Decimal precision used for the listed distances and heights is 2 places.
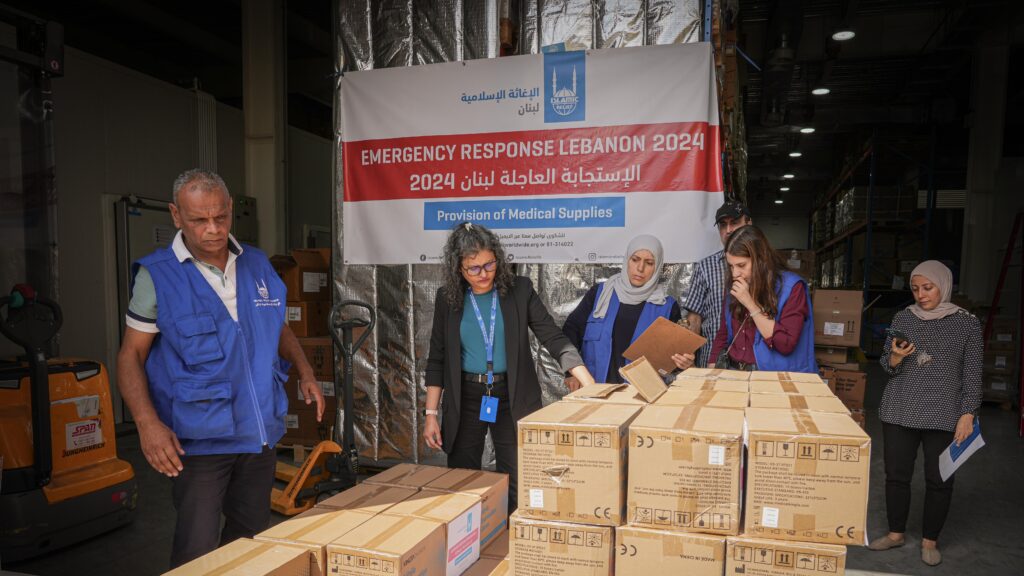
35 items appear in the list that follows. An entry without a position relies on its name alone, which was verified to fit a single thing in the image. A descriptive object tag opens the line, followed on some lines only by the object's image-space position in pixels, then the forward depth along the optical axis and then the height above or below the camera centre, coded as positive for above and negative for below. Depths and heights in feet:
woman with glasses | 8.07 -1.31
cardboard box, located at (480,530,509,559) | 6.06 -2.95
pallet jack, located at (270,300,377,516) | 10.98 -3.89
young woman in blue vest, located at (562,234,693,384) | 9.25 -0.82
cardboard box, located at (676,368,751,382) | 6.38 -1.26
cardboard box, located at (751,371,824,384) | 6.21 -1.23
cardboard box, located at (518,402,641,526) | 4.27 -1.50
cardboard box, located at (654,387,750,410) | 5.05 -1.20
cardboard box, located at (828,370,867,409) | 11.80 -2.47
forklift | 9.59 -3.34
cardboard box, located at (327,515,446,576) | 4.59 -2.28
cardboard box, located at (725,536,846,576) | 3.88 -1.92
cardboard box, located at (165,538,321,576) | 4.41 -2.29
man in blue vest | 6.09 -1.17
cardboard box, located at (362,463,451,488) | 6.45 -2.42
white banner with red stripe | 10.99 +1.92
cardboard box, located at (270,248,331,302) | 15.65 -0.55
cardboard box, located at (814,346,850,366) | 12.02 -1.90
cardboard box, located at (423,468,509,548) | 6.19 -2.44
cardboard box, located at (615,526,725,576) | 4.07 -1.99
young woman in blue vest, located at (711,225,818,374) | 8.07 -0.66
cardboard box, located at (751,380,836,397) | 5.53 -1.21
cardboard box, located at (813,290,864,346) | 11.66 -1.13
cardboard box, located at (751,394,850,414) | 4.80 -1.18
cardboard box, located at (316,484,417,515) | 5.68 -2.36
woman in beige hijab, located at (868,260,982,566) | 9.52 -2.05
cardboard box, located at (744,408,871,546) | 3.87 -1.44
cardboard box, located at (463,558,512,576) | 5.67 -2.93
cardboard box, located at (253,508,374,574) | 4.81 -2.31
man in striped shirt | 9.76 -0.50
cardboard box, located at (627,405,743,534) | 4.06 -1.46
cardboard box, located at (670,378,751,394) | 5.73 -1.23
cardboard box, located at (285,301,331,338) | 15.87 -1.71
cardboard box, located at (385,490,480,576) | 5.38 -2.36
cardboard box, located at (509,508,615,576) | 4.34 -2.09
